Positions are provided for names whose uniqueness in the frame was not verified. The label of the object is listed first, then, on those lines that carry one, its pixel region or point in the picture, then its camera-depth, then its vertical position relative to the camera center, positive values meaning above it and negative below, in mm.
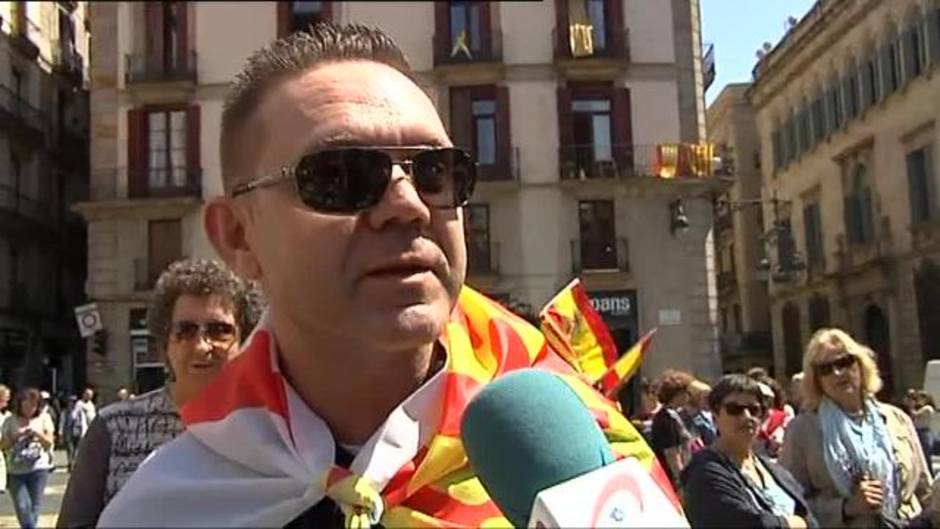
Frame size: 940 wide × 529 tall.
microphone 796 -86
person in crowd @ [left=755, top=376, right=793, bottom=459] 4543 -353
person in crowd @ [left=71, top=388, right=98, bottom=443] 9539 -375
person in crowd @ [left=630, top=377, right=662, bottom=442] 4992 -268
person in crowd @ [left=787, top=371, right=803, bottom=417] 4090 -187
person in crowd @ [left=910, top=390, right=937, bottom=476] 2763 -232
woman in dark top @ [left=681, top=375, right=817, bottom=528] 1988 -258
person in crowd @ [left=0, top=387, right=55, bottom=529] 4594 -371
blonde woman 3305 -316
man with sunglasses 1170 +41
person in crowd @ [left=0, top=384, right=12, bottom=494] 3674 -180
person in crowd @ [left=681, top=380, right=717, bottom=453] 5070 -315
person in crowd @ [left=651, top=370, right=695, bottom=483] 4578 -312
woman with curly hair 2227 -5
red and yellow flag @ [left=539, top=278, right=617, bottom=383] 2205 +41
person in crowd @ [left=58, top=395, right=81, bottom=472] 9445 -477
